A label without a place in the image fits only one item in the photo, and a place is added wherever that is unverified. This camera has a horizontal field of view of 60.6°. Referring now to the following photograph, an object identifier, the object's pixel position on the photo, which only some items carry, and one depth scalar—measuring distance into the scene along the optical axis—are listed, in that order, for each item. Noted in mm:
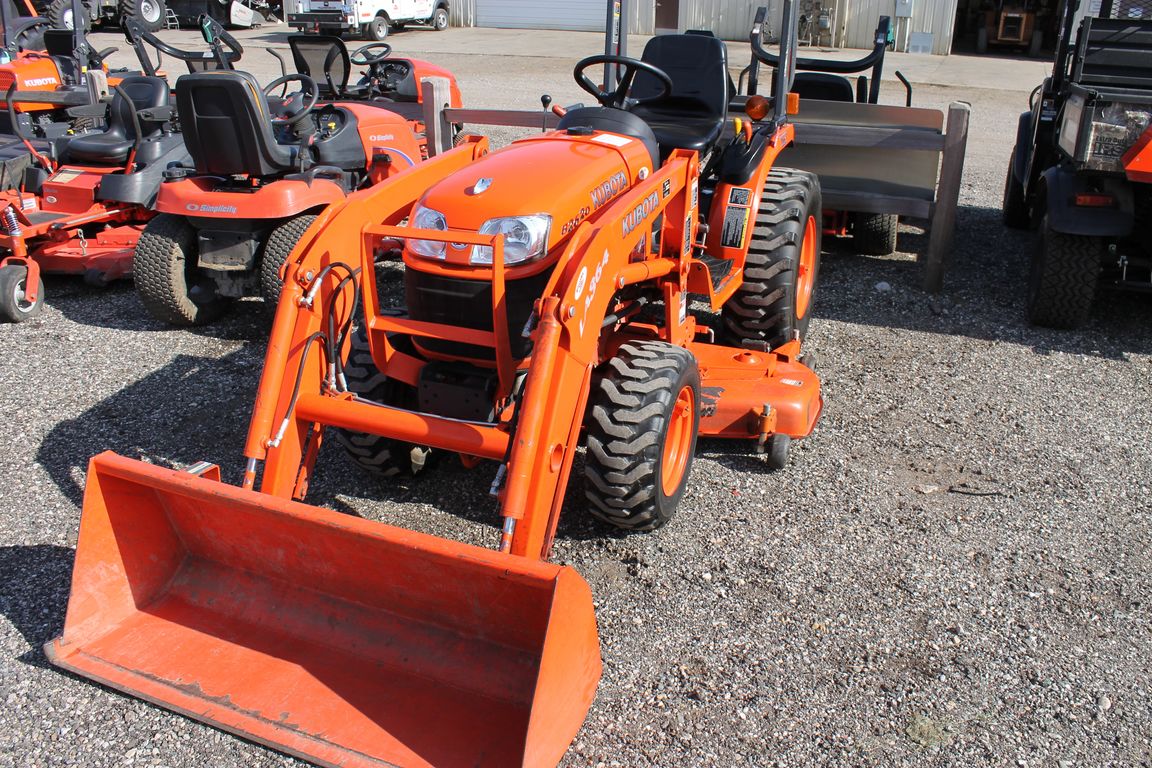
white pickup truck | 21125
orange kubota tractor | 2713
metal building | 20938
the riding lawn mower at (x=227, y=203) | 5586
